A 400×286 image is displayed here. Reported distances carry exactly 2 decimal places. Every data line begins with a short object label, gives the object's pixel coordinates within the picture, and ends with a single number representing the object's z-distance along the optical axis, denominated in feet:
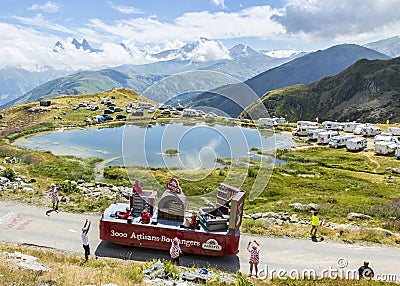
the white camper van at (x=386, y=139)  250.66
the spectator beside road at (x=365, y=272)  54.39
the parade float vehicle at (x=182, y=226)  54.85
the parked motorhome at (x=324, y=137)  278.46
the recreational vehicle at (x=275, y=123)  256.38
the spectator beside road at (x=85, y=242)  54.19
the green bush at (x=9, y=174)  102.22
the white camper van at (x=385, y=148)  228.63
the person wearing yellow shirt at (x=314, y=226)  69.36
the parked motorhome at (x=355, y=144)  243.40
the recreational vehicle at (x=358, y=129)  312.66
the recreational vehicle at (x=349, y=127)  326.83
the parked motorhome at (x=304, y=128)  316.13
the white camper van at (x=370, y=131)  301.35
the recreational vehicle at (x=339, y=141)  261.65
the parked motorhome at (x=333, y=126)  334.65
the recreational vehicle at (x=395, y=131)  294.66
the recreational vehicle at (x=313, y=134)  294.05
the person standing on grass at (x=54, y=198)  77.14
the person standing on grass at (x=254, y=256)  52.66
